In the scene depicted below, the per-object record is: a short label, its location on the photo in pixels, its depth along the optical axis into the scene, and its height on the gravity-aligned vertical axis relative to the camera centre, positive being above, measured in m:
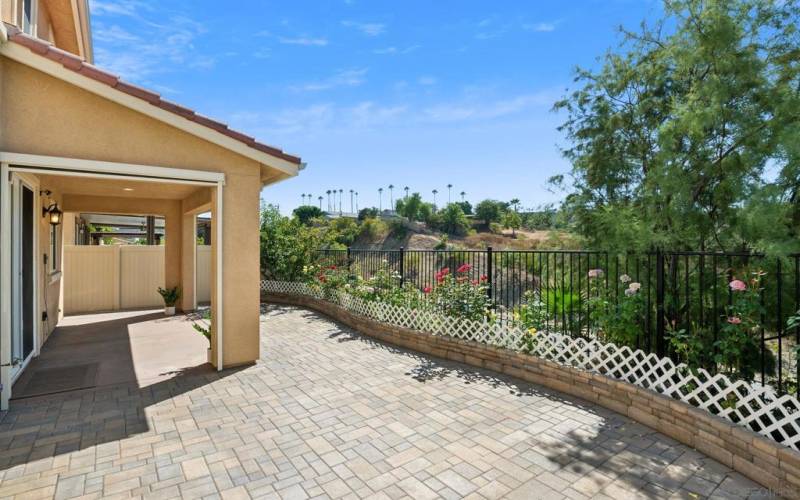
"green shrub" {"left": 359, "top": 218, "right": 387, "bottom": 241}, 76.69 +3.25
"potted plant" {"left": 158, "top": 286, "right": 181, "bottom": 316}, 11.01 -1.52
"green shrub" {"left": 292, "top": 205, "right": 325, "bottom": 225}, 99.75 +9.07
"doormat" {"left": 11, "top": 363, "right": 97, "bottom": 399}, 5.24 -2.00
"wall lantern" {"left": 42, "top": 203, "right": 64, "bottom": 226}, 7.91 +0.68
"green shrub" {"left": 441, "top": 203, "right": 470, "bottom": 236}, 80.12 +5.09
